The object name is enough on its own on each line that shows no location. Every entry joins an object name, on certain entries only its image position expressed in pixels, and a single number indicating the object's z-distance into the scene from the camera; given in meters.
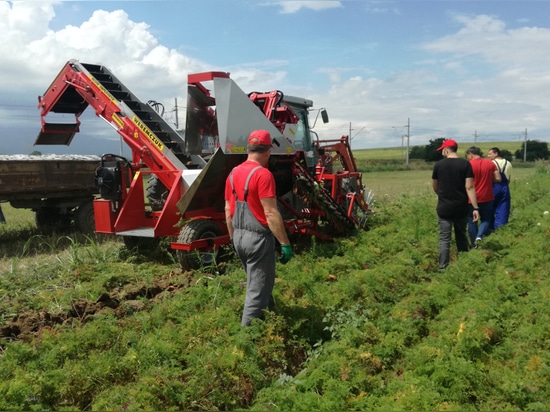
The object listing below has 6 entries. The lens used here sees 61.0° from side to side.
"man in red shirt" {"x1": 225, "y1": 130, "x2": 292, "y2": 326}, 4.15
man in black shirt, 6.45
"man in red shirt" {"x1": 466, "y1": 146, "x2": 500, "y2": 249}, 7.83
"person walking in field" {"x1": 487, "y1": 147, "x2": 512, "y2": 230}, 8.57
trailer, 9.27
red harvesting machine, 6.79
